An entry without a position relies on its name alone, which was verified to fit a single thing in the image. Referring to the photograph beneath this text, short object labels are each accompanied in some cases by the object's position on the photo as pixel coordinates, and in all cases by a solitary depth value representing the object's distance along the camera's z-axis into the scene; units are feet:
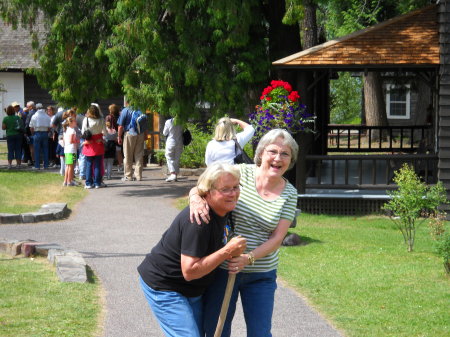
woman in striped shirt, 18.83
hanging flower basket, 52.80
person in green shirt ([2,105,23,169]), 82.38
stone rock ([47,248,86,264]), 36.25
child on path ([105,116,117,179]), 71.94
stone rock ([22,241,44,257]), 38.58
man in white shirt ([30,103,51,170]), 81.71
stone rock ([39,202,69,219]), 51.83
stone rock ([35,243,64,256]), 38.42
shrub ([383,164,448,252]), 43.52
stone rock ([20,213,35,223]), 50.21
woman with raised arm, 37.68
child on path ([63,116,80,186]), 66.80
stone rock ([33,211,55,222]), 50.52
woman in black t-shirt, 17.19
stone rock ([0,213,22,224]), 49.93
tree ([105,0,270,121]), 60.90
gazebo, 55.98
